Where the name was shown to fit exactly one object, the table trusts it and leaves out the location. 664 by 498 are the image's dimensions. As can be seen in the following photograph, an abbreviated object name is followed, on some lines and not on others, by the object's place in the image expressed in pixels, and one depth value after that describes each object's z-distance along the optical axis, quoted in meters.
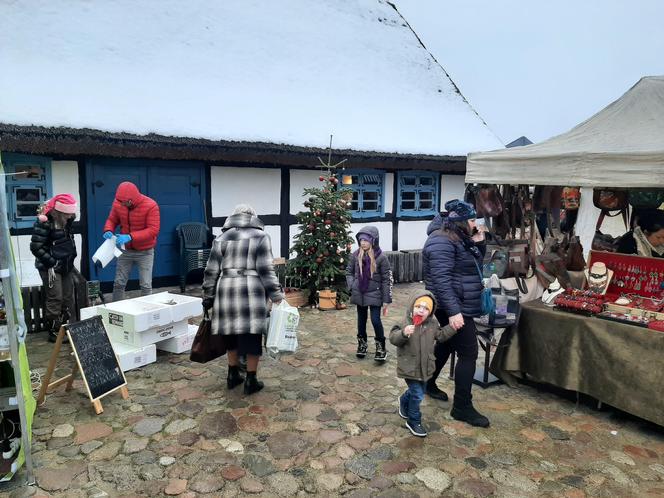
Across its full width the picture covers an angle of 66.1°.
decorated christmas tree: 8.07
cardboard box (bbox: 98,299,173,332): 5.36
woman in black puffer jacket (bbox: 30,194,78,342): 5.69
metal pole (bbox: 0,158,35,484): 3.12
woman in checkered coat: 4.62
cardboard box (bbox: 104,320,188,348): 5.50
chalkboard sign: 4.49
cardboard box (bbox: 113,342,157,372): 5.32
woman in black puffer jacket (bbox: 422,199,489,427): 4.11
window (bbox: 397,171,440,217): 11.27
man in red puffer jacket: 6.50
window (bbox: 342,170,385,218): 10.55
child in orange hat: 3.98
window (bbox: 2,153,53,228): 7.13
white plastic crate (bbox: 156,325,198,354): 5.91
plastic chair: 8.62
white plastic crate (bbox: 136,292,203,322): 5.76
